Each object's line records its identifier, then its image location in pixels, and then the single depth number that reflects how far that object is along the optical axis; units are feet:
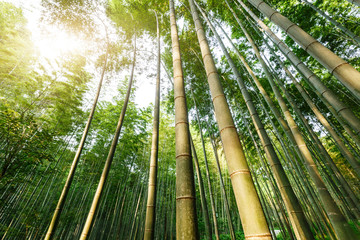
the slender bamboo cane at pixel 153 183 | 5.02
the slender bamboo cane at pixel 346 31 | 7.82
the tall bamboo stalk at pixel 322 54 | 3.02
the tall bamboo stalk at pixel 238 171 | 2.08
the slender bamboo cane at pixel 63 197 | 6.65
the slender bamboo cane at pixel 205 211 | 10.17
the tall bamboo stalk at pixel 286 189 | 4.71
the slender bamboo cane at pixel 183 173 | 2.49
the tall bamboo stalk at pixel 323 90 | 4.25
